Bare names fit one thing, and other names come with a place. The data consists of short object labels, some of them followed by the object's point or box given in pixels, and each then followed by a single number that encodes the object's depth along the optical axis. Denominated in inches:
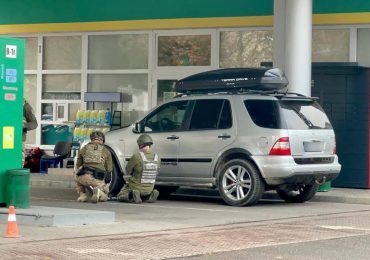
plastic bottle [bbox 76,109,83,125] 940.0
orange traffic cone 460.0
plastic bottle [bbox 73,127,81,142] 930.1
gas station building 853.8
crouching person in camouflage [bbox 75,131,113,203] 661.9
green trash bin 545.6
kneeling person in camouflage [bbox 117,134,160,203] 669.3
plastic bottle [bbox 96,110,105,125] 935.0
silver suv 650.8
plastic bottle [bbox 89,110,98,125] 936.3
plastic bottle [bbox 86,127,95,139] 925.7
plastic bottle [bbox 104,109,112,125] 935.7
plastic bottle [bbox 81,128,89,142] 925.8
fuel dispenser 551.8
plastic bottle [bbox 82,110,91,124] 938.1
